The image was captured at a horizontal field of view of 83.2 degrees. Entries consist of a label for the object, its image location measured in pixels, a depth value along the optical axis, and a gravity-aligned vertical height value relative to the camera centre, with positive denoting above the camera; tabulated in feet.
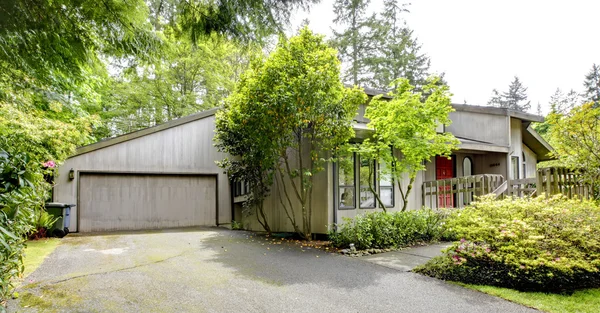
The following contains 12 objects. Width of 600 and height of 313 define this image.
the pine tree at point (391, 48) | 76.79 +29.55
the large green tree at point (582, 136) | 22.24 +2.54
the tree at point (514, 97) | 150.61 +34.52
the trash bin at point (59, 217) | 29.32 -3.44
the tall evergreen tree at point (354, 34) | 75.41 +31.70
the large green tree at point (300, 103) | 23.41 +5.15
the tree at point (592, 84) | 123.03 +33.50
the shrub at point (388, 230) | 23.22 -3.96
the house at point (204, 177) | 30.50 -0.10
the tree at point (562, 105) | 24.54 +5.11
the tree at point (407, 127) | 24.98 +3.61
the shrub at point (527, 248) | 14.17 -3.40
